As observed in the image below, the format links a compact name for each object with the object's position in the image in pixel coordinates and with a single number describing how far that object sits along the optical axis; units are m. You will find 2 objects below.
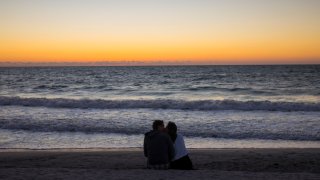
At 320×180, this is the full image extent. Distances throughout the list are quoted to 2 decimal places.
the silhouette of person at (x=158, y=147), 9.35
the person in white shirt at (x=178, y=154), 9.78
